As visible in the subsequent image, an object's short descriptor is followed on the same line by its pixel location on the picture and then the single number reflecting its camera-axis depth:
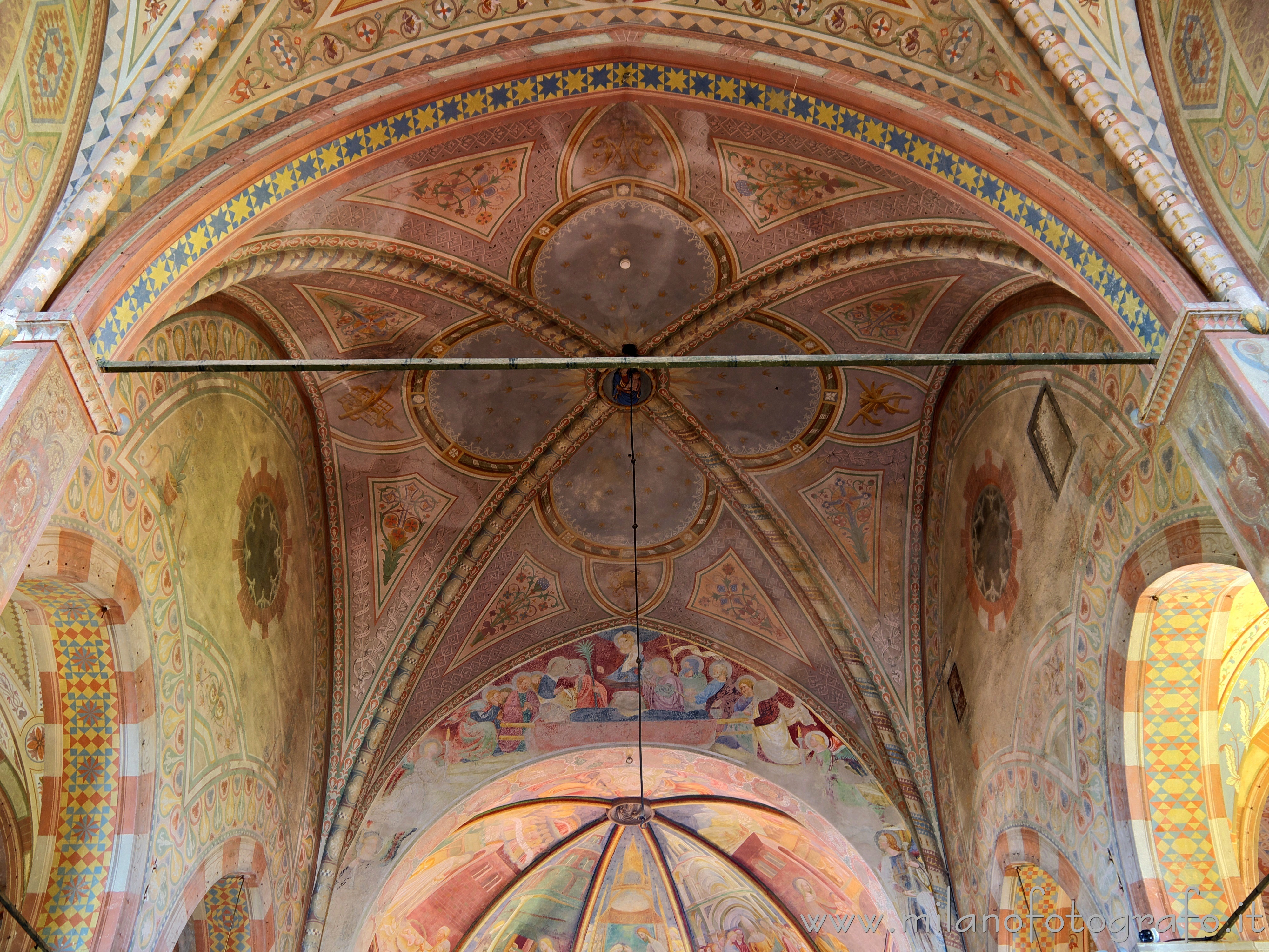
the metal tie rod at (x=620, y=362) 6.15
